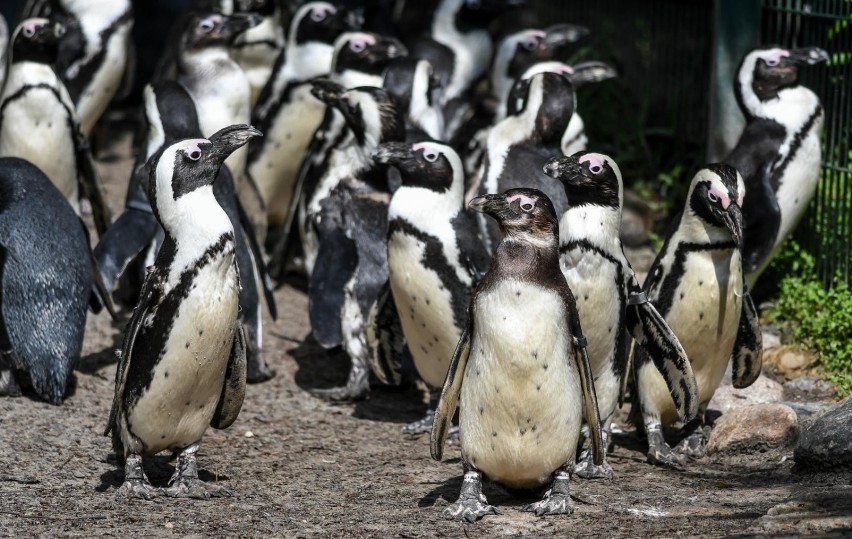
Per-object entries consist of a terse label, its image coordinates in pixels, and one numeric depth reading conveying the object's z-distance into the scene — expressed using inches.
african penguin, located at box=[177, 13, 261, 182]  611.8
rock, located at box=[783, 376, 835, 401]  484.4
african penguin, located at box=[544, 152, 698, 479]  407.2
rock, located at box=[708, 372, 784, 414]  489.1
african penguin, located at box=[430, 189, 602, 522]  354.9
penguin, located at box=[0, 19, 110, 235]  581.0
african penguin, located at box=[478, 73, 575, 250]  522.0
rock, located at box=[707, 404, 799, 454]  426.9
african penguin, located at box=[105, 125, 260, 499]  369.7
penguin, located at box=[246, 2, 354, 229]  671.8
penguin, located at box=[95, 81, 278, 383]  511.5
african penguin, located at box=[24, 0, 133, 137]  693.3
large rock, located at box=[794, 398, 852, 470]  374.0
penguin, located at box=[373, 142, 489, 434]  458.3
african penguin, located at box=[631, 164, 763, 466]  426.3
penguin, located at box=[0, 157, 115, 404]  460.1
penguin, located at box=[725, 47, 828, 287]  514.0
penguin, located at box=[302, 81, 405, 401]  518.0
